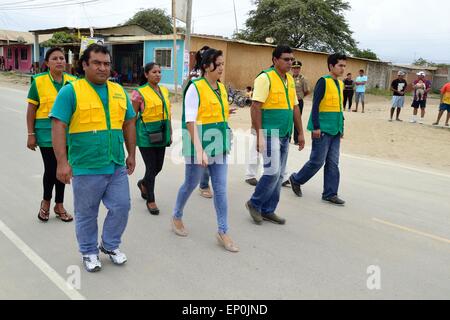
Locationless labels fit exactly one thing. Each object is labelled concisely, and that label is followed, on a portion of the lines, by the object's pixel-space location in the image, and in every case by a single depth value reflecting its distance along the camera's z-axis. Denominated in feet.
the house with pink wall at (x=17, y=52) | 143.33
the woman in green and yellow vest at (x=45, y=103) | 14.75
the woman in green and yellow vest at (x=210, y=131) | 13.29
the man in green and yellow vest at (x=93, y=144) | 10.94
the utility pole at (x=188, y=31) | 56.13
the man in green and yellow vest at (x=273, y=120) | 15.40
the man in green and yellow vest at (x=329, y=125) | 18.35
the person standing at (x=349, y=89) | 57.31
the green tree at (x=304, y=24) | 116.67
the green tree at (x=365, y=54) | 128.06
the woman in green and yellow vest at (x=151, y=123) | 16.85
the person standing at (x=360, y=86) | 59.52
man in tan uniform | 31.78
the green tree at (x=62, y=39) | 101.00
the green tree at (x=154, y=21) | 170.30
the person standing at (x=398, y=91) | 48.98
